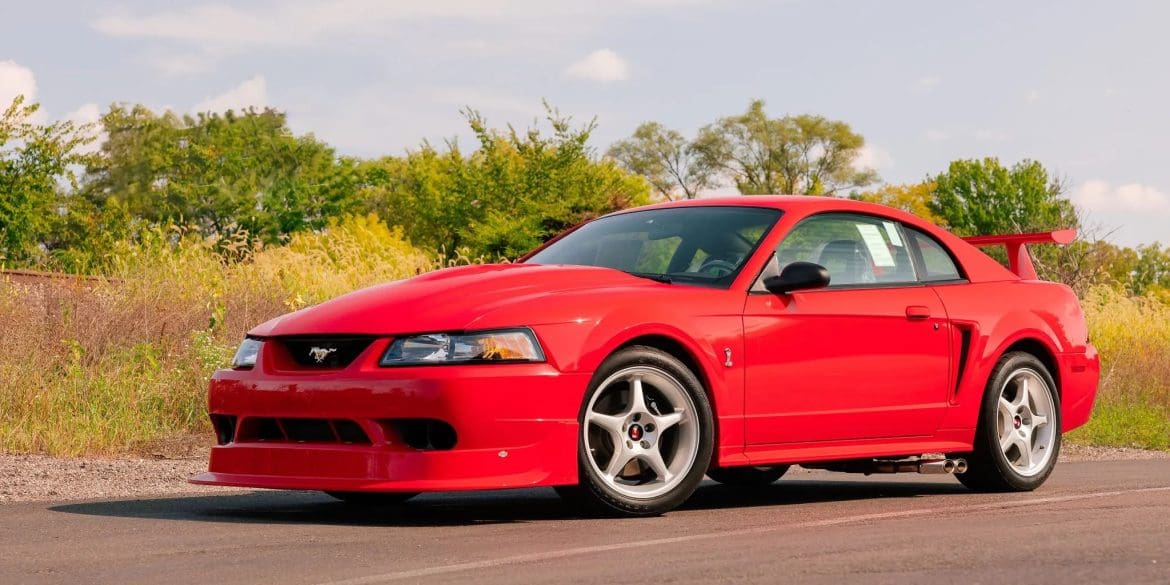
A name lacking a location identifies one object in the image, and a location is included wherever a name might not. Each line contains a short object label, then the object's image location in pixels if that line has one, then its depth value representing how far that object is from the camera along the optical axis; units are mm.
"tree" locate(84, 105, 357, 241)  56375
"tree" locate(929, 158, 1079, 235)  85438
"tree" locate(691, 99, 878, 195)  92562
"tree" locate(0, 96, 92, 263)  42094
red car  6469
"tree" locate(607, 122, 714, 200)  93688
